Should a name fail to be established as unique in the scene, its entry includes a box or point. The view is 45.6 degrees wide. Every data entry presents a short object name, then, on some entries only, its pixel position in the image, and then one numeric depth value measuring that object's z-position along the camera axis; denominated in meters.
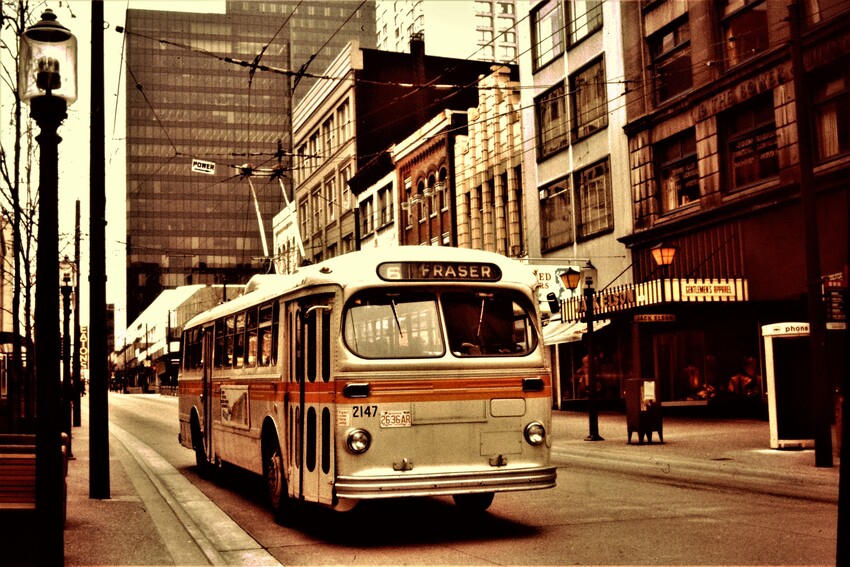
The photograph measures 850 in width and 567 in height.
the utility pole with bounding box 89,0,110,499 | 12.02
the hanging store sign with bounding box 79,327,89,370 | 57.47
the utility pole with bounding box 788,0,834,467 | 14.90
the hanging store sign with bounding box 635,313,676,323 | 26.72
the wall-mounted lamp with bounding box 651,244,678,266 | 26.44
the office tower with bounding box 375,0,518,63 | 124.06
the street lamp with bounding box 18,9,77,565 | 6.30
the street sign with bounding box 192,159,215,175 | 26.48
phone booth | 17.14
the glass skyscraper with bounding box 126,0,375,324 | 106.69
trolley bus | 9.36
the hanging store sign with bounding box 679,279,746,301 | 26.03
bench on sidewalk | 8.27
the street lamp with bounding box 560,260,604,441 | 21.58
